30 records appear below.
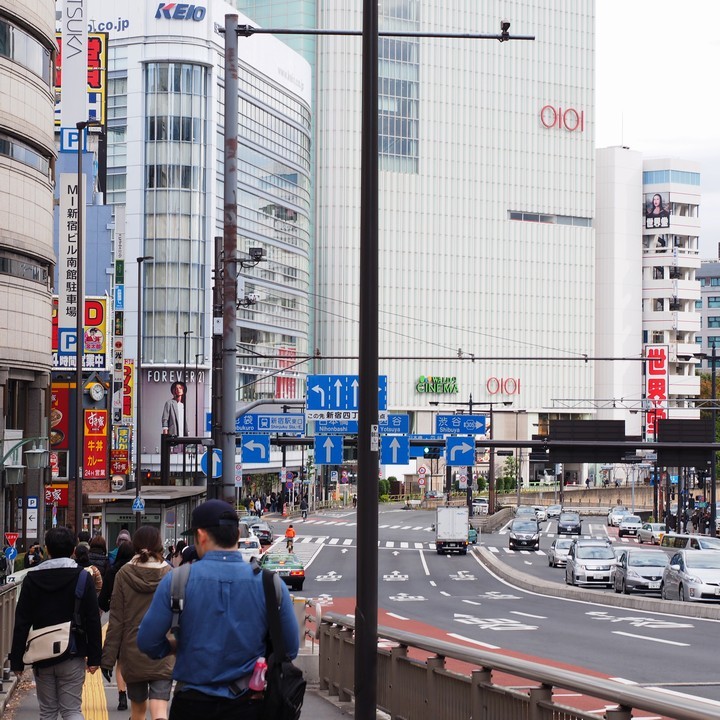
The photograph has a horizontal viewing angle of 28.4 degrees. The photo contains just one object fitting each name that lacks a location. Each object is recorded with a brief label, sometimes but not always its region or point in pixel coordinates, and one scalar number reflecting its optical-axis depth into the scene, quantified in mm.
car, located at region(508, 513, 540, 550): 78750
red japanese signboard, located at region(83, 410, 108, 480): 53562
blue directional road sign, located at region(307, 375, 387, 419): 37812
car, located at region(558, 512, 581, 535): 90750
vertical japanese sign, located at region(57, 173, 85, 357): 48719
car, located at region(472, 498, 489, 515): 130500
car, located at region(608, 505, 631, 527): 110688
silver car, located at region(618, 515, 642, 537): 90744
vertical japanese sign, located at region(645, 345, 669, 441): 136750
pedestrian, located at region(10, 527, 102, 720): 10289
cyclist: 69750
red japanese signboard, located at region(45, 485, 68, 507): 51984
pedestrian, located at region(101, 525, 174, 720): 11062
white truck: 75500
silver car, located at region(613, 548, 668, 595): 41344
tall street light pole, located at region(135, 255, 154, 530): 48906
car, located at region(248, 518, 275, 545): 76312
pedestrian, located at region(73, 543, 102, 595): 16016
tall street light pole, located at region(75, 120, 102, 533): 37269
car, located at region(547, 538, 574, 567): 62281
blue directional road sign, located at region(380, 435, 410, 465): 45781
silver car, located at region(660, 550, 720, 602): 35594
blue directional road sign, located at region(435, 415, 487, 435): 57884
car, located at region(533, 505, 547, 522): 121681
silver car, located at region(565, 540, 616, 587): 46906
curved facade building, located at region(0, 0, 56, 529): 41656
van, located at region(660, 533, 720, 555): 47144
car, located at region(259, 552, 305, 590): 48000
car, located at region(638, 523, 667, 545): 79375
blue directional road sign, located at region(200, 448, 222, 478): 34559
